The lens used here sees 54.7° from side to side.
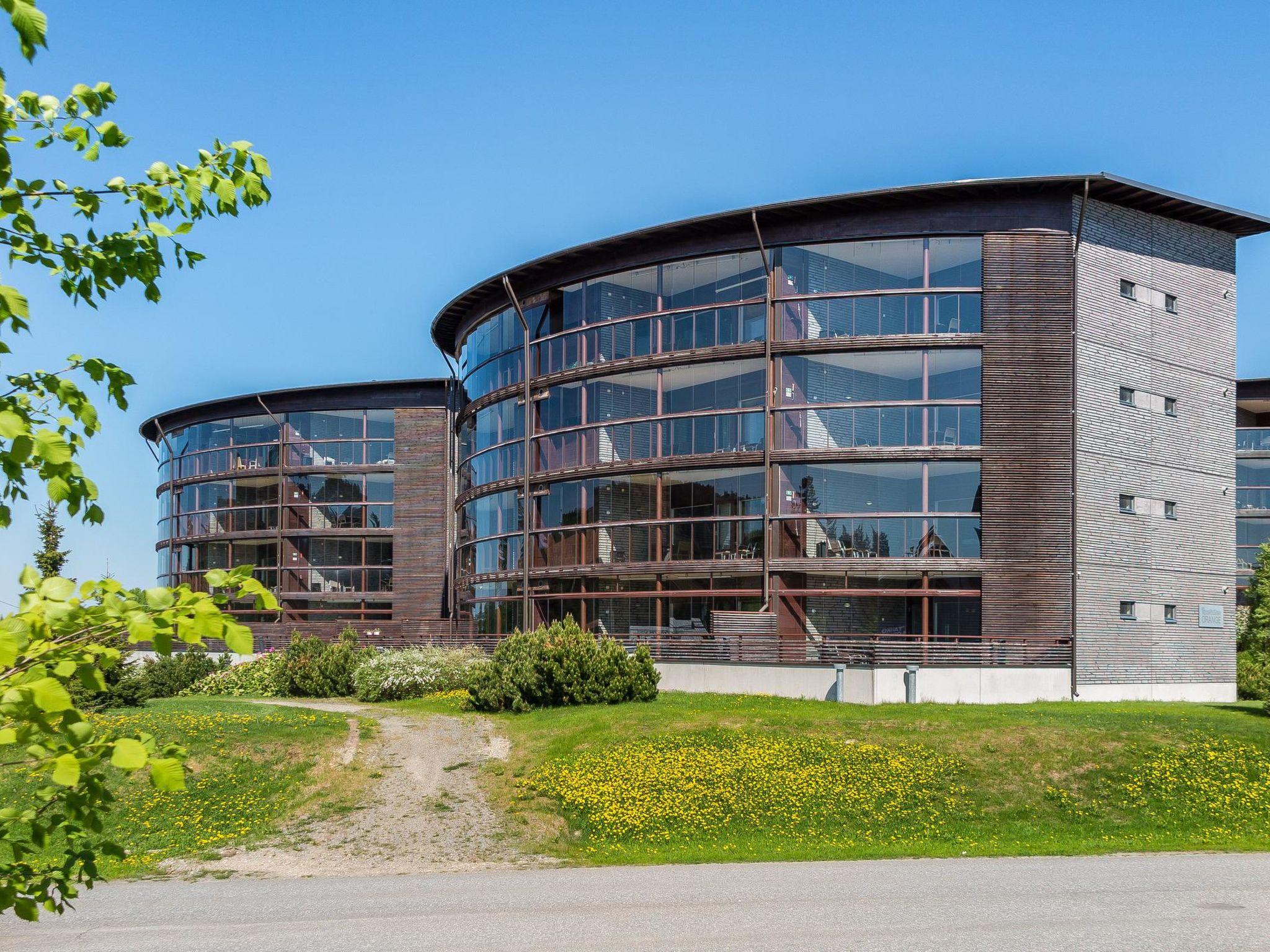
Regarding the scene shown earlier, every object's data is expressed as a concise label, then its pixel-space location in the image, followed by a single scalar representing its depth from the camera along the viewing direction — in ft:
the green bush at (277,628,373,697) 139.03
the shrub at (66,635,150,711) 104.94
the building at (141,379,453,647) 212.64
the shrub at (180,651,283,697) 142.82
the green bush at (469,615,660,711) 109.29
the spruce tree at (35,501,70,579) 215.31
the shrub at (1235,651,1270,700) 128.67
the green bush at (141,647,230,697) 140.67
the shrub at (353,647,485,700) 132.67
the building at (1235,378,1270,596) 220.02
